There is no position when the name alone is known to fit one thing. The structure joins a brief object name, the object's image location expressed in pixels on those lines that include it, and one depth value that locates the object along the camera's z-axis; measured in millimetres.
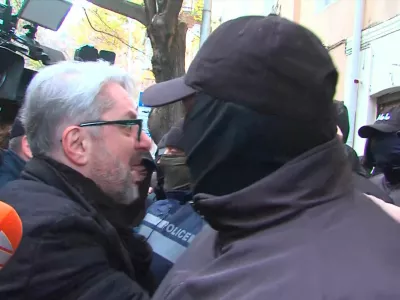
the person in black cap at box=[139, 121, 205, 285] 2084
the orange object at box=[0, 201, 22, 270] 1118
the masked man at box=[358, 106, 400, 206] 3283
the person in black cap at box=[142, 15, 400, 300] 1015
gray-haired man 1434
